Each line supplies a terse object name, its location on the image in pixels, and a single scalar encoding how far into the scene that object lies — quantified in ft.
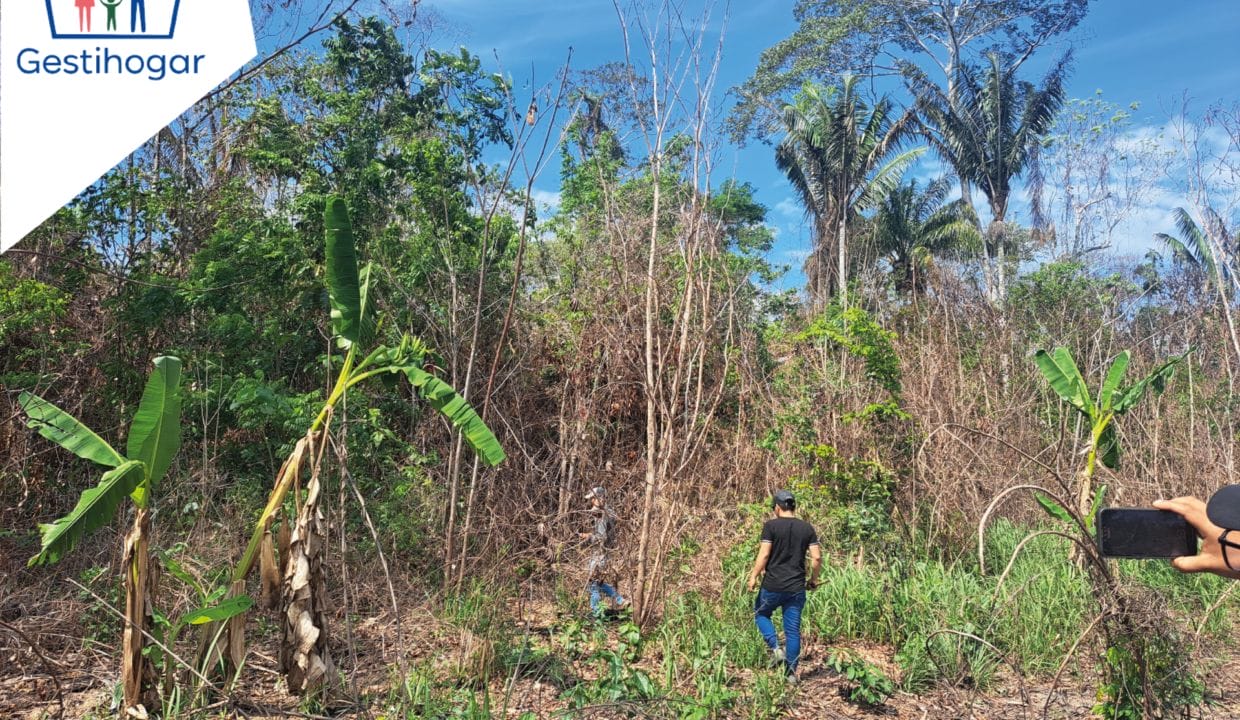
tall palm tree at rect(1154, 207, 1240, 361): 37.27
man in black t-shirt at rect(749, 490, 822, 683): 18.85
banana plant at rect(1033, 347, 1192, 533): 22.49
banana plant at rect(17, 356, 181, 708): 14.83
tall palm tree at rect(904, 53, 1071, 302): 72.13
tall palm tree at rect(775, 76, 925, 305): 68.28
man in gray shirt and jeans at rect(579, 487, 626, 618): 23.07
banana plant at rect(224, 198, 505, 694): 16.52
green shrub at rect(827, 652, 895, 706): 17.31
